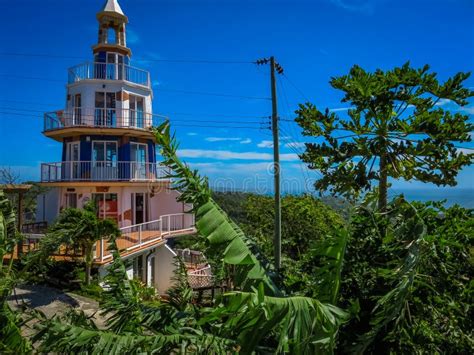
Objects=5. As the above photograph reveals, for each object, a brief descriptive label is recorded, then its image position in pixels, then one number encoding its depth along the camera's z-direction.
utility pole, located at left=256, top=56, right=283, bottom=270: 13.21
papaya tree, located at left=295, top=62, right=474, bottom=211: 4.74
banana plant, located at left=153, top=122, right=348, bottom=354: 2.96
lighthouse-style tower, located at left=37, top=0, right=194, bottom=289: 20.72
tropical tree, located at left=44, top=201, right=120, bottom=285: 12.10
